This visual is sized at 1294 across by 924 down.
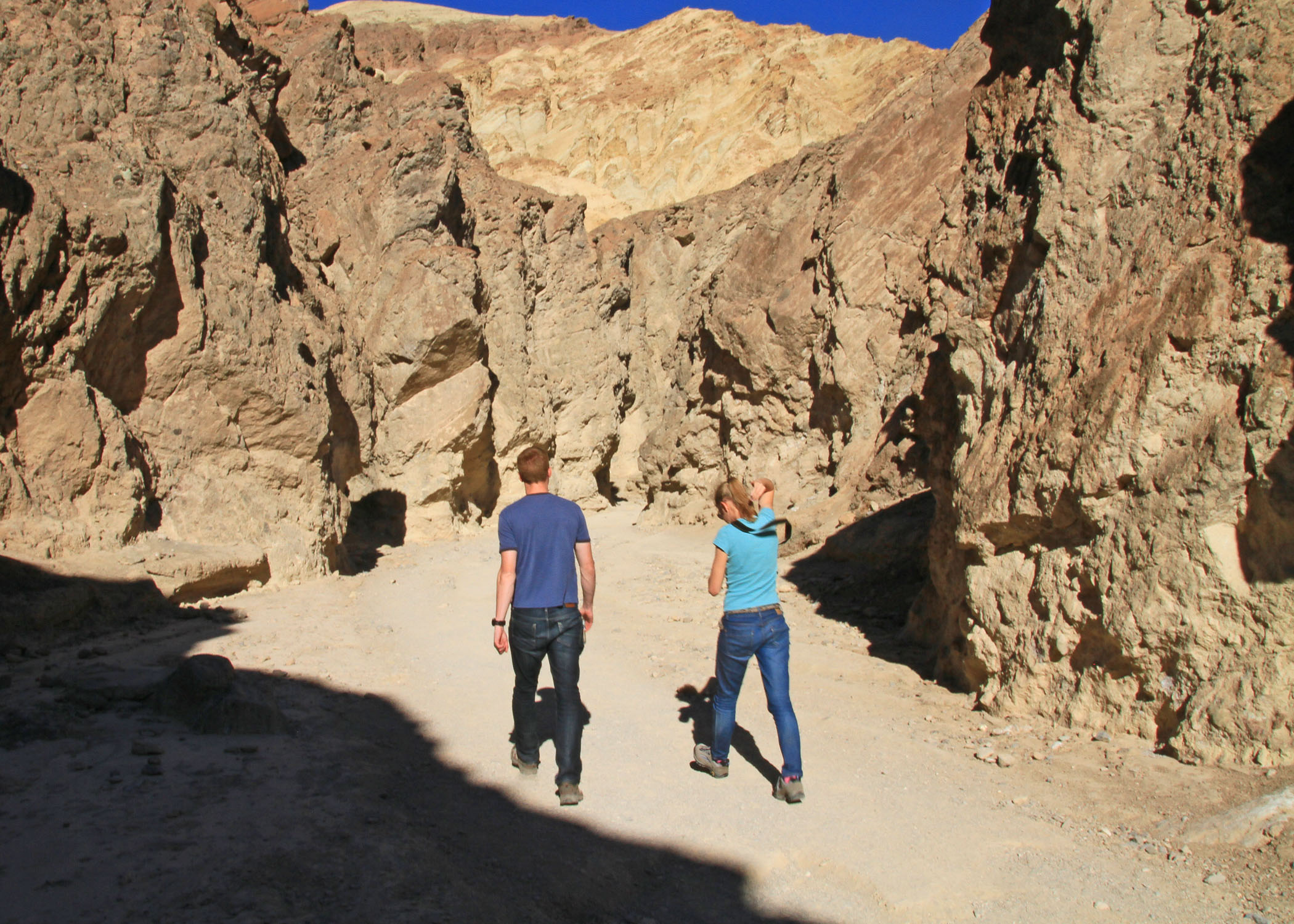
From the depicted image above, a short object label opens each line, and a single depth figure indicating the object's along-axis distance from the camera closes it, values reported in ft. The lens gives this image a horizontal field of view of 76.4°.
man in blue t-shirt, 12.21
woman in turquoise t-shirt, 12.40
